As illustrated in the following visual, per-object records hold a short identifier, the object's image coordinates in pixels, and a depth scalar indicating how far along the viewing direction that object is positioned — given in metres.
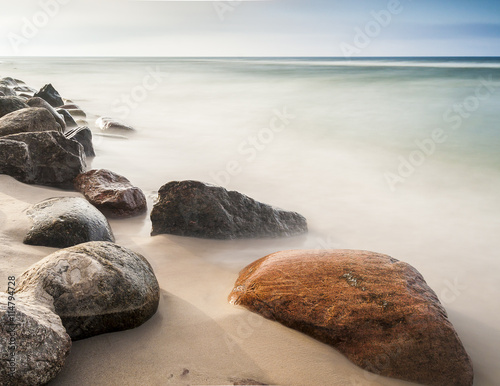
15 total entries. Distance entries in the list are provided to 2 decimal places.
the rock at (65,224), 2.90
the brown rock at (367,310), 2.16
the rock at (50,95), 11.62
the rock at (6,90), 10.08
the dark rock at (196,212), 3.71
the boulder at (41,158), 4.20
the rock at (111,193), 4.08
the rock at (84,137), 6.16
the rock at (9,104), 6.27
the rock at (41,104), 7.16
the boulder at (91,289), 2.03
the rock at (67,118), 8.79
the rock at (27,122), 4.98
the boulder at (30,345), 1.59
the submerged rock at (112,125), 9.70
